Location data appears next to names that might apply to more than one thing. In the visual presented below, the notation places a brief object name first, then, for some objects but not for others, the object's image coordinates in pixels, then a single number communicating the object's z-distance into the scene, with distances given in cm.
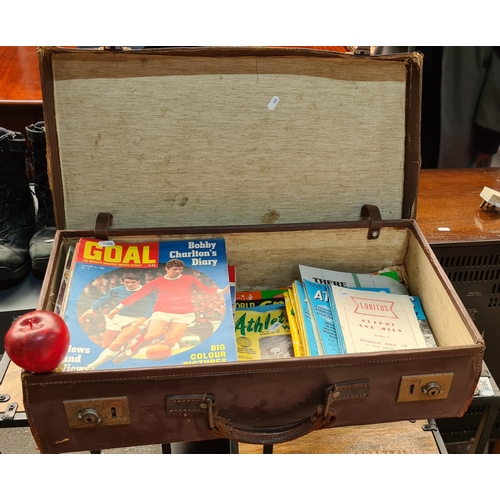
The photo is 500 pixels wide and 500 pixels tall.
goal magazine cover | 92
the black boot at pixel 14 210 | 141
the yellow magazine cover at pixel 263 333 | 108
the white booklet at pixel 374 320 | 103
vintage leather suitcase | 85
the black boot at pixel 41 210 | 139
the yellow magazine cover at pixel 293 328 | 105
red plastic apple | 73
